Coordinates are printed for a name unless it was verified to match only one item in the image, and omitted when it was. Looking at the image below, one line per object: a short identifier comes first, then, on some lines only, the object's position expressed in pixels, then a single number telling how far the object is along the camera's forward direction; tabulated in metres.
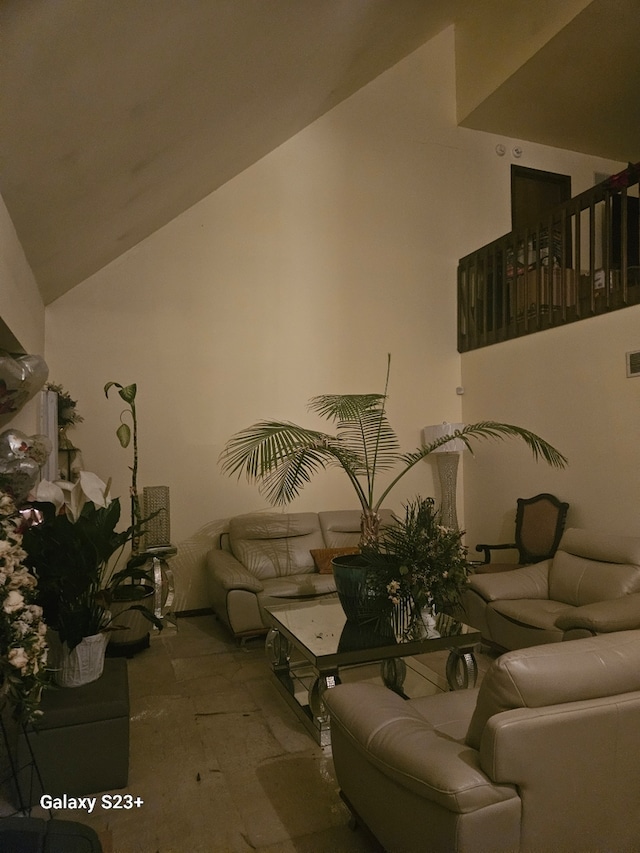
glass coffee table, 2.65
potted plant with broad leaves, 2.30
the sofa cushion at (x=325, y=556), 4.51
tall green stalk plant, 4.24
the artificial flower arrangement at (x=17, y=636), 1.69
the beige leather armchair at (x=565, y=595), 2.96
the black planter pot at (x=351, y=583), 3.07
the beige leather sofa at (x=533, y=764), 1.42
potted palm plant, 3.43
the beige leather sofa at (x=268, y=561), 3.83
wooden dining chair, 4.44
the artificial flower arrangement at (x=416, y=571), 2.83
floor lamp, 5.41
